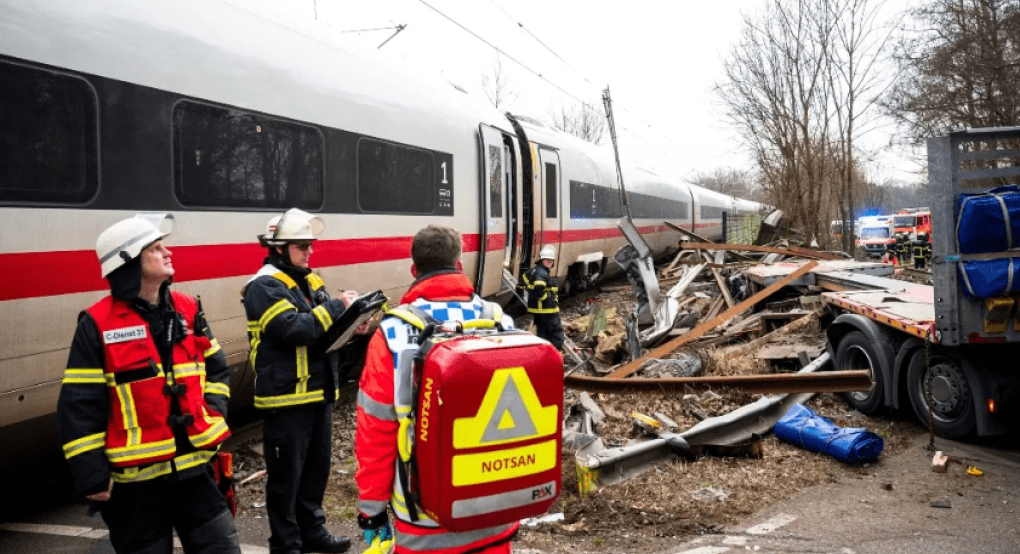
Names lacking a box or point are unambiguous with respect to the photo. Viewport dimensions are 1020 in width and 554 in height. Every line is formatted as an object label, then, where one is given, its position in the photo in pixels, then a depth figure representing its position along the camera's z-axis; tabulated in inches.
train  164.2
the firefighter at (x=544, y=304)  363.6
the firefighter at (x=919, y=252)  815.7
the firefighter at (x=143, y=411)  106.1
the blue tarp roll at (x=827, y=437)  213.3
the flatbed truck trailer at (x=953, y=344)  213.5
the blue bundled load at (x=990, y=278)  208.7
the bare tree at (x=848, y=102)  916.6
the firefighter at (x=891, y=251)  1114.9
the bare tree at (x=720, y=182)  3239.9
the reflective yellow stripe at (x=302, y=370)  155.4
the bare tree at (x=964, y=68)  732.0
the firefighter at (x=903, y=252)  1088.7
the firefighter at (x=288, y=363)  151.4
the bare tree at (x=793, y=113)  951.0
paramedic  93.5
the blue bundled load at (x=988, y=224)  212.1
